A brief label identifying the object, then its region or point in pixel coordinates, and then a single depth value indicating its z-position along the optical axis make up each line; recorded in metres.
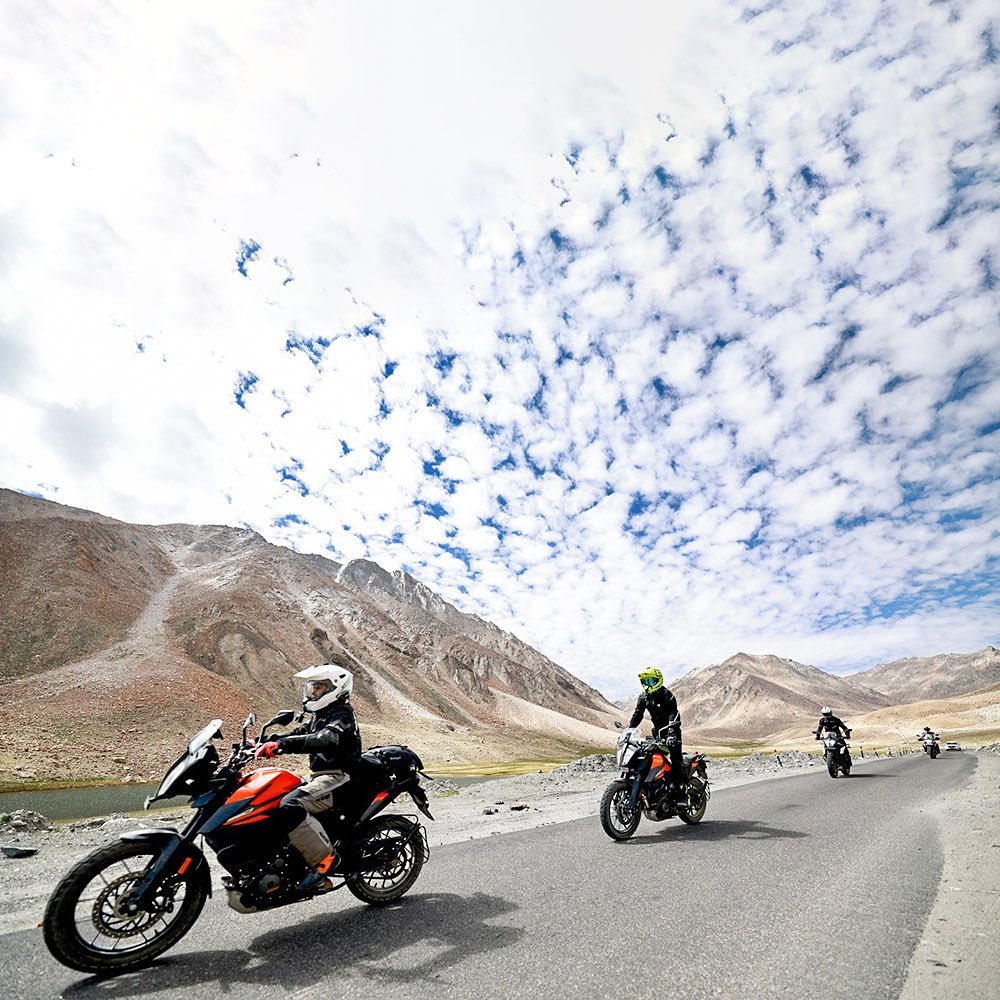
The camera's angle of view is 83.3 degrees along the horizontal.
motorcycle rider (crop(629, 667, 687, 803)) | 10.16
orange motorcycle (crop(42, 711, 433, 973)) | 4.31
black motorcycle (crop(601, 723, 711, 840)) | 9.13
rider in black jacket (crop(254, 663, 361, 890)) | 5.22
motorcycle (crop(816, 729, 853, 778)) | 20.56
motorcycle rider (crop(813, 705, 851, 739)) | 20.70
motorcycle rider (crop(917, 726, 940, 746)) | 35.31
